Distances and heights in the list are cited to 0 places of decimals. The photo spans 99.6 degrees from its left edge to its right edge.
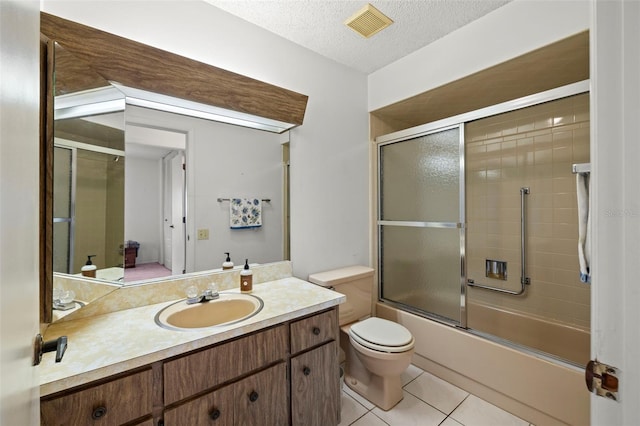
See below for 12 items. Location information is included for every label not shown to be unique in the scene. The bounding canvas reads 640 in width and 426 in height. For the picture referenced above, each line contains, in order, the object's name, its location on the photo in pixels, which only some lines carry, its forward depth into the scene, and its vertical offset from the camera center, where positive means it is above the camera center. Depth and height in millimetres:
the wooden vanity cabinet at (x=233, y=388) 898 -698
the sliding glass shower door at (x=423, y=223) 2080 -83
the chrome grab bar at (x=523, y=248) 2383 -309
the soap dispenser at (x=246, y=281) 1650 -416
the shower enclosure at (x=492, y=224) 2080 -92
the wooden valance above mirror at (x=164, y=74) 1200 +743
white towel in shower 1253 -38
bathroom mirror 1095 +446
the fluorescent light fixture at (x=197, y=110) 1413 +619
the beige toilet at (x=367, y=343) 1667 -830
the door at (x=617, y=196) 422 +28
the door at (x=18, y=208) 435 +10
